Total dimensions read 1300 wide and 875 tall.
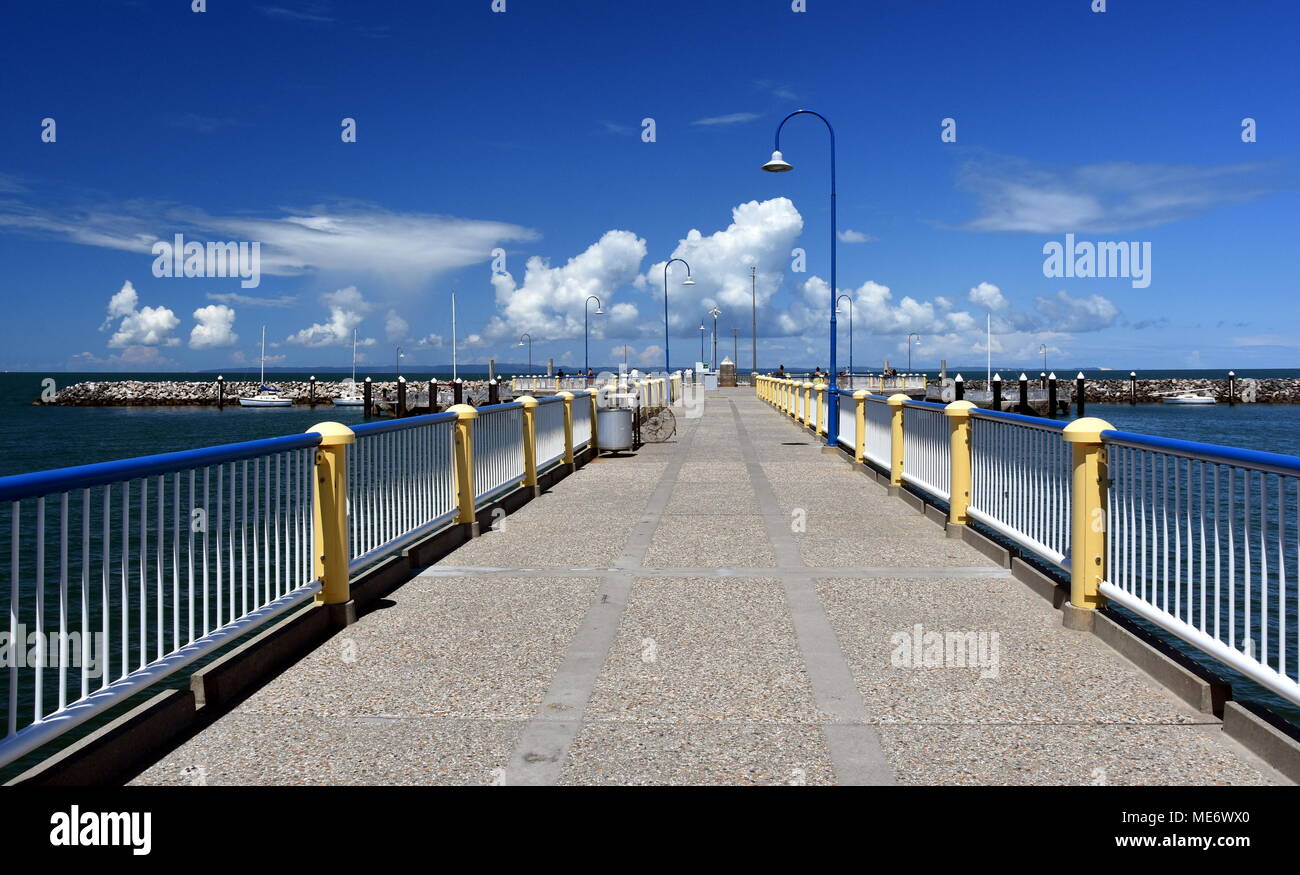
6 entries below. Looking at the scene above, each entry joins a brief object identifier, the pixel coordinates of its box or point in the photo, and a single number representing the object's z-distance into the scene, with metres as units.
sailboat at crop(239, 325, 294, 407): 114.60
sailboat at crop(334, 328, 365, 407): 108.58
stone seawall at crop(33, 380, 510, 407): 119.56
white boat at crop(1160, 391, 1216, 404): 101.69
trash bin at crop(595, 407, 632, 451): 19.64
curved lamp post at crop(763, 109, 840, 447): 20.06
